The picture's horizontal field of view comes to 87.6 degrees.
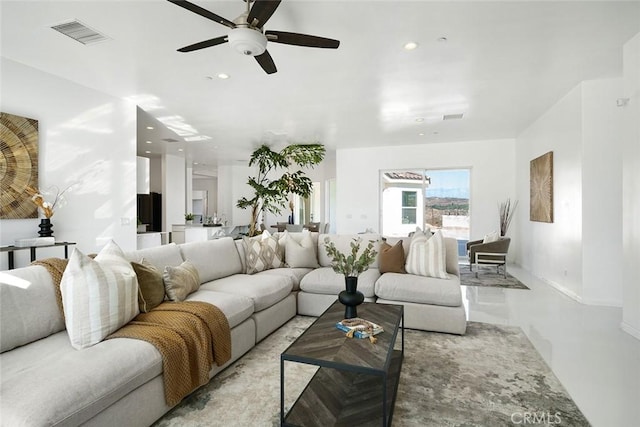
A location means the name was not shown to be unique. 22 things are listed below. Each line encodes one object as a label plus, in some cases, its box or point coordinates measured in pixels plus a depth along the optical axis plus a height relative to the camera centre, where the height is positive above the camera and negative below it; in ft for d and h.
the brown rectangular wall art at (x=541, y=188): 17.33 +1.36
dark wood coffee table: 5.79 -3.67
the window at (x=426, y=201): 26.66 +0.93
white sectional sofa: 4.65 -2.46
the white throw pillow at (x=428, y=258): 12.06 -1.68
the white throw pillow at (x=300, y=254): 14.06 -1.76
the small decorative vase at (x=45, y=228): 12.05 -0.58
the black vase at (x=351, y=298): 8.06 -2.07
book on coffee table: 6.80 -2.48
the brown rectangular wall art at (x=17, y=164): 11.17 +1.64
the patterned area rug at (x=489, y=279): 17.68 -3.82
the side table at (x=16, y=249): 10.74 -1.22
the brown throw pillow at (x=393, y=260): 12.67 -1.81
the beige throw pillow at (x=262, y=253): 12.91 -1.64
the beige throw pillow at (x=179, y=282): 8.57 -1.86
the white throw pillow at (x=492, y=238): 20.77 -1.58
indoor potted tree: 20.74 +2.14
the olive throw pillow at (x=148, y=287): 7.73 -1.80
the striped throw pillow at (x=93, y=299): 6.07 -1.69
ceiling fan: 6.78 +4.10
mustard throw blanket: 6.34 -2.56
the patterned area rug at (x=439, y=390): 6.36 -3.90
